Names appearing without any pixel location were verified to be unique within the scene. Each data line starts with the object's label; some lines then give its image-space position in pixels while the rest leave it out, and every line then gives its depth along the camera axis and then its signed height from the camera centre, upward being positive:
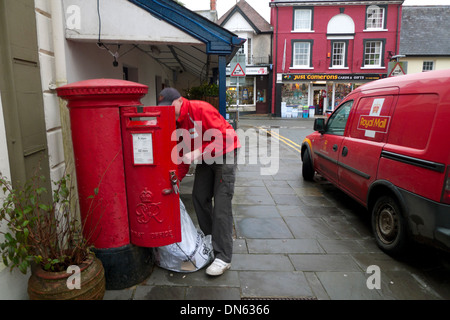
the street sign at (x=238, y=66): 12.58 +1.33
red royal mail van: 3.13 -0.63
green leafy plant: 2.37 -1.00
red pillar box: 2.81 -0.53
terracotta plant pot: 2.49 -1.36
